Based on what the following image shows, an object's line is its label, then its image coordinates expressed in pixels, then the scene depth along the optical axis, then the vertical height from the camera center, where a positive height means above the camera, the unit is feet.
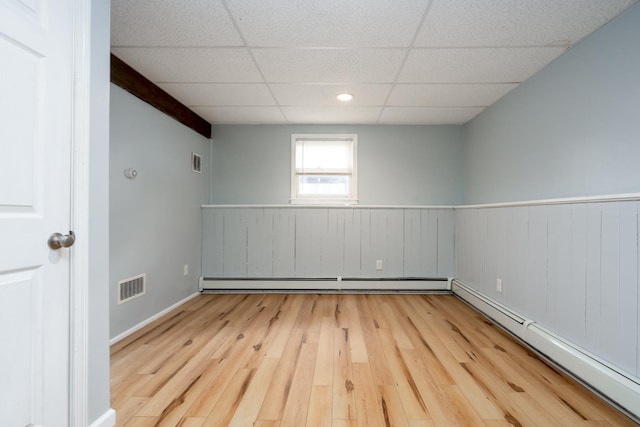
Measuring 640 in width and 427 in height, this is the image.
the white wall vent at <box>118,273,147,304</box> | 8.37 -2.20
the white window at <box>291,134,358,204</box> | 13.99 +2.07
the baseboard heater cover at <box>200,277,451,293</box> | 13.33 -3.15
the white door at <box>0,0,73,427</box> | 3.45 +0.04
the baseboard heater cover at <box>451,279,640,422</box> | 5.30 -3.07
